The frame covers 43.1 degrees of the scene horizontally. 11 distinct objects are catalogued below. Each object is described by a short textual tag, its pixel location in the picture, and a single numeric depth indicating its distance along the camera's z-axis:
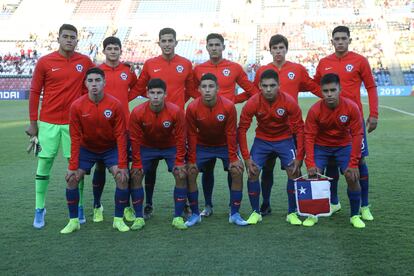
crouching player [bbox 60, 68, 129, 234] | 4.89
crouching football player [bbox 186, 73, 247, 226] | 5.18
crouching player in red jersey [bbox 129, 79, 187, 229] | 5.06
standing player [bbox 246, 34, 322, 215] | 5.64
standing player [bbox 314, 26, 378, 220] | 5.46
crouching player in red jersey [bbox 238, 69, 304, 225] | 5.19
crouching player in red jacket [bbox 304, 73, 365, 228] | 4.99
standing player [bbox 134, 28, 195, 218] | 5.71
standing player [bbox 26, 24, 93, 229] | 5.17
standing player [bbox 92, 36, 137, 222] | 5.48
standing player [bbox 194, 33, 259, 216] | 5.70
